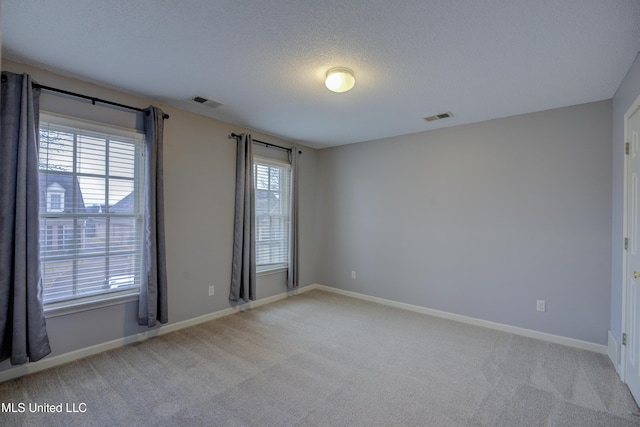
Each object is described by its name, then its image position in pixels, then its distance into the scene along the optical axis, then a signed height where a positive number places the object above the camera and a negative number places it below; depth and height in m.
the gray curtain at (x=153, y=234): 3.10 -0.22
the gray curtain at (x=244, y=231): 4.04 -0.24
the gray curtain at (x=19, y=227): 2.32 -0.12
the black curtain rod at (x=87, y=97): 2.53 +1.05
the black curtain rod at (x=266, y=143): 4.03 +1.01
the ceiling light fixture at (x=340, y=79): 2.48 +1.10
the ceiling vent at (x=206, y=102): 3.17 +1.18
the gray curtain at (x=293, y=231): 4.81 -0.28
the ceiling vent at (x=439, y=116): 3.51 +1.15
